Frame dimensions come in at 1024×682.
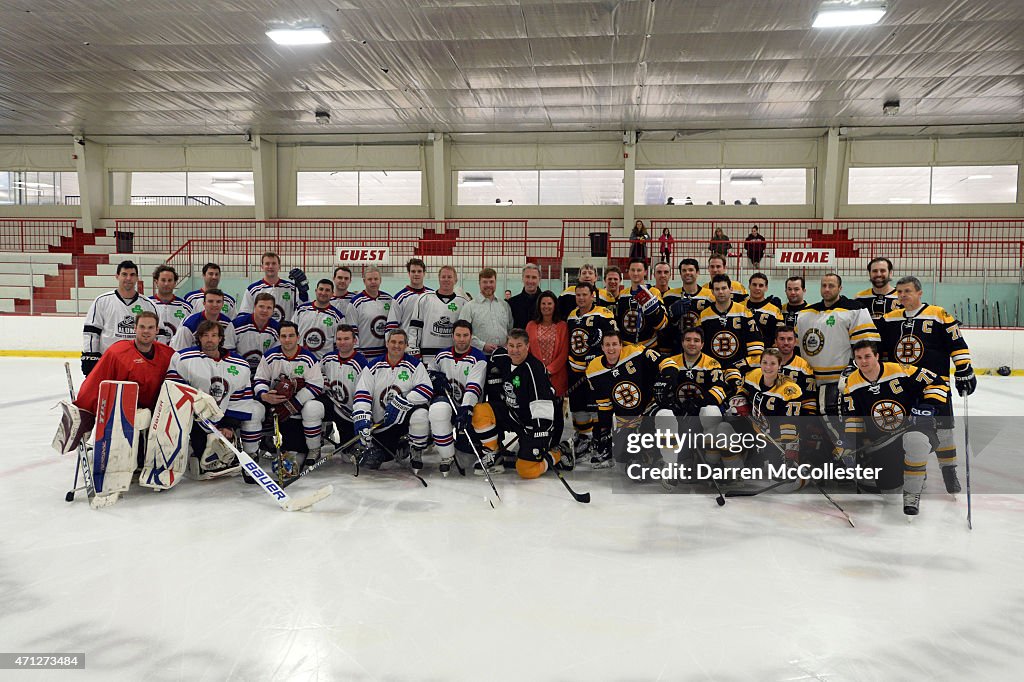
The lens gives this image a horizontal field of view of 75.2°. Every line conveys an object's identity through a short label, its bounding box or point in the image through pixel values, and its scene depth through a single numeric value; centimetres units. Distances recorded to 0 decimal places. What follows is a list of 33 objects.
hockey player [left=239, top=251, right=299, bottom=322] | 544
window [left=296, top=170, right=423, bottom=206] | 1703
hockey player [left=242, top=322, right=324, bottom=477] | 454
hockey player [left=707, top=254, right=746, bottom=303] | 498
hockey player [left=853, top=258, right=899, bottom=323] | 477
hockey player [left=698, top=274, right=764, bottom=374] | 472
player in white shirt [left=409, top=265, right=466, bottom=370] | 529
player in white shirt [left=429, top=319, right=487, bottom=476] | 456
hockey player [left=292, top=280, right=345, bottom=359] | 527
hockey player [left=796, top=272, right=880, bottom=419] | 452
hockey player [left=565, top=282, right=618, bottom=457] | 491
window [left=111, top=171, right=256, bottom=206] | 1742
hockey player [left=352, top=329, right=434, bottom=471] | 457
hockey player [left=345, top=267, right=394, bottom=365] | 548
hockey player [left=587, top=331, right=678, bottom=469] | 467
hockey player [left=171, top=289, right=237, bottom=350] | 477
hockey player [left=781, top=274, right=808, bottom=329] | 475
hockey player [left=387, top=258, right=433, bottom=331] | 537
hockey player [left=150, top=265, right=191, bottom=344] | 531
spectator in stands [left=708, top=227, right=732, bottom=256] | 1279
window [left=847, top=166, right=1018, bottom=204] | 1577
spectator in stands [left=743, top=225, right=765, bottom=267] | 1233
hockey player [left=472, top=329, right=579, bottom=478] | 449
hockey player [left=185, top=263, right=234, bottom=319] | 534
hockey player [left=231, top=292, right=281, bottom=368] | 499
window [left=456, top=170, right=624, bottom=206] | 1653
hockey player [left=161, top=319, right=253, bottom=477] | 430
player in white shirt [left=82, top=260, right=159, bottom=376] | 497
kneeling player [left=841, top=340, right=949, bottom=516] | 385
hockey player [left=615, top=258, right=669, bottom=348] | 512
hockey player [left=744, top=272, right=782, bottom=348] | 479
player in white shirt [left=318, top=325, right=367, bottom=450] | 475
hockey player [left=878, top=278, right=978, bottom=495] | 416
